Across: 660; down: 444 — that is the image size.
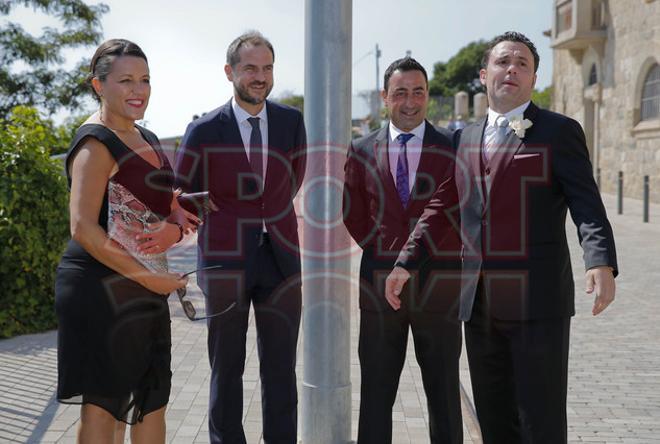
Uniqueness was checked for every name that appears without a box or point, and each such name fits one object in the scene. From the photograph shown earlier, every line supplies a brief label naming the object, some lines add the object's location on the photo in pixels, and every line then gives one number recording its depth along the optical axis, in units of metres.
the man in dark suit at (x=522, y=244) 2.99
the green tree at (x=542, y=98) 46.16
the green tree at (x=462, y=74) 73.38
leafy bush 6.19
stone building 20.53
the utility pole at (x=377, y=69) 63.17
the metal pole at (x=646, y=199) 15.99
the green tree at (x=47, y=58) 14.88
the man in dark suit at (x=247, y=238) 3.56
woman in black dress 2.73
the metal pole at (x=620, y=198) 17.53
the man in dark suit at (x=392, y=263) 3.47
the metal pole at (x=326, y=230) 3.72
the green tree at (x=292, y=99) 62.22
